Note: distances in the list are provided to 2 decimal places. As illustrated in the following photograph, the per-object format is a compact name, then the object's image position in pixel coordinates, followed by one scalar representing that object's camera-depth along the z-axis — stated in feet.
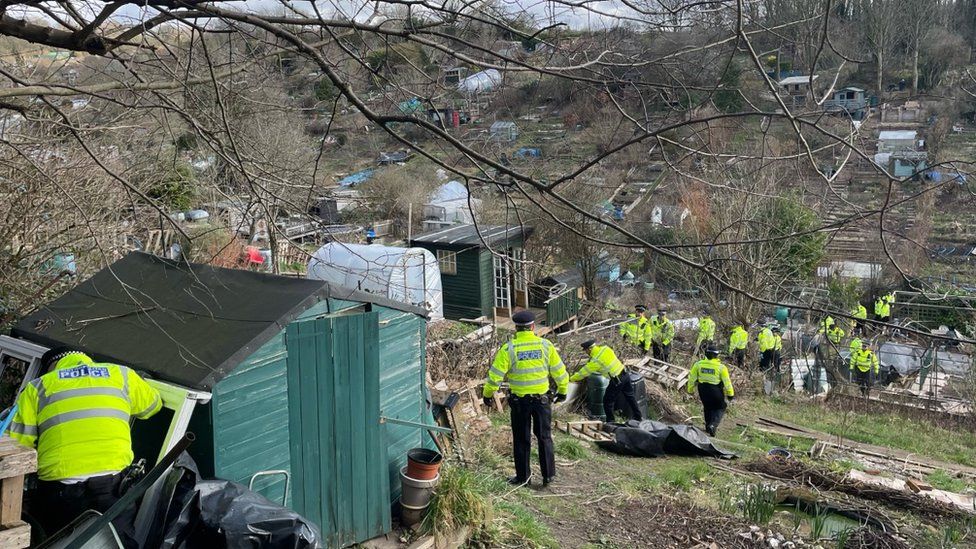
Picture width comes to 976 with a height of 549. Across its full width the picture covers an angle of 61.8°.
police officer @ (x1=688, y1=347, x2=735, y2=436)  39.99
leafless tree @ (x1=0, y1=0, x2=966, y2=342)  11.05
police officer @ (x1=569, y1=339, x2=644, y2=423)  38.34
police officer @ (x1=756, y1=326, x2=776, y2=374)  60.44
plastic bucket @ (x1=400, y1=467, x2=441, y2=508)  21.79
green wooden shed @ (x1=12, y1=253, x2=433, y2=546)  18.10
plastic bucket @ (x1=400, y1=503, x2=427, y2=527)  22.07
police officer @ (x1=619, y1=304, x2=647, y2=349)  60.08
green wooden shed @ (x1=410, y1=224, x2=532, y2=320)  73.10
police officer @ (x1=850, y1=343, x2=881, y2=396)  56.85
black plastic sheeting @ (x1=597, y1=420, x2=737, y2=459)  35.37
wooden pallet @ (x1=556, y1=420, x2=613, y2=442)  37.01
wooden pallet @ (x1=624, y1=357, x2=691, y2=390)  49.89
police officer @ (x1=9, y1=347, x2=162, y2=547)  15.23
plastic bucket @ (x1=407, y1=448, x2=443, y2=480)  21.76
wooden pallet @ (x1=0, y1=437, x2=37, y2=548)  12.25
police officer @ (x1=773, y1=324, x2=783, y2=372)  61.00
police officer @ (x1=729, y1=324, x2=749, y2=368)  60.13
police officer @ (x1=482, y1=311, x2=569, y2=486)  27.84
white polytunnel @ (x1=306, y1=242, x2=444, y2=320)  57.72
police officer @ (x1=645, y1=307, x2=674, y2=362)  60.18
